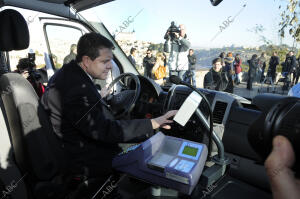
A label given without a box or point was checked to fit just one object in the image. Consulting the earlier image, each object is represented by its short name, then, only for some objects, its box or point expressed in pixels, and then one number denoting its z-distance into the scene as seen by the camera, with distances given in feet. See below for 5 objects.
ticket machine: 4.23
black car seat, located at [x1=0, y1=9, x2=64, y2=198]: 4.54
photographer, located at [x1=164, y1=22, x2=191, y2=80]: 15.84
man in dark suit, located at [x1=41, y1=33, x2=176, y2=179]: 4.90
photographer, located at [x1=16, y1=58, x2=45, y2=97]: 10.29
